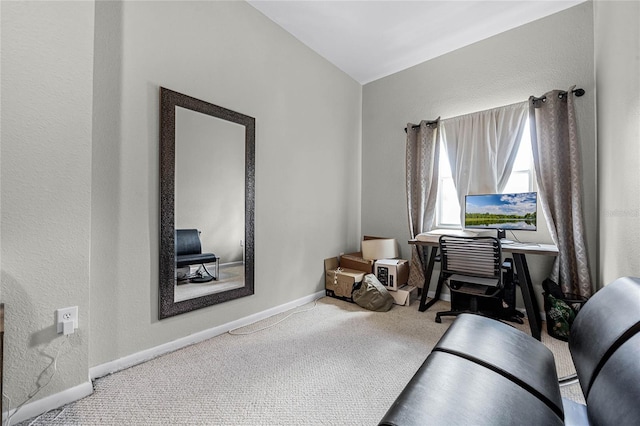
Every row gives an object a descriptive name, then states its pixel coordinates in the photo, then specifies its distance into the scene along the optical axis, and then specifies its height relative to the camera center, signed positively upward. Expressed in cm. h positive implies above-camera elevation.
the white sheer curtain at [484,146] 269 +73
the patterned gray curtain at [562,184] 230 +27
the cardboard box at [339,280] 305 -77
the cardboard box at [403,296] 294 -91
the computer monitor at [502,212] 243 +2
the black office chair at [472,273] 220 -51
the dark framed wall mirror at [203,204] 189 +8
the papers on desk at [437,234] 258 -20
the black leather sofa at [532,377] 64 -50
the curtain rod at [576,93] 236 +108
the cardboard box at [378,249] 327 -43
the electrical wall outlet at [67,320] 140 -56
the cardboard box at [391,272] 298 -67
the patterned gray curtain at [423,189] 318 +30
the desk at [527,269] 215 -48
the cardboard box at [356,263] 318 -60
